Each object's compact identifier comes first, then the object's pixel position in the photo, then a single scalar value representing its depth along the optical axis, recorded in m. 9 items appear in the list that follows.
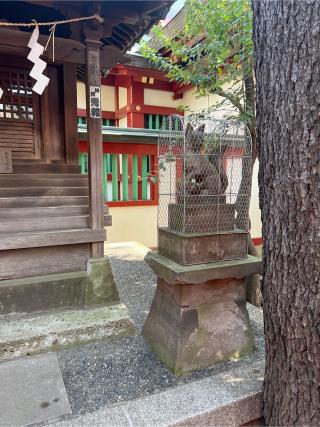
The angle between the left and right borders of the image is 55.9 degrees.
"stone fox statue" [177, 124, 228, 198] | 2.18
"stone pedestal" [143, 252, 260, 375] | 2.14
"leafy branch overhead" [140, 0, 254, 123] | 2.99
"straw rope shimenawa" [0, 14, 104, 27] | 2.19
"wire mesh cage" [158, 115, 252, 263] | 2.18
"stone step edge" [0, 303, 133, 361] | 2.44
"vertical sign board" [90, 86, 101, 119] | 2.84
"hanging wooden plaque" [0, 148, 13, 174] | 3.24
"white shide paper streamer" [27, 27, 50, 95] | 2.27
